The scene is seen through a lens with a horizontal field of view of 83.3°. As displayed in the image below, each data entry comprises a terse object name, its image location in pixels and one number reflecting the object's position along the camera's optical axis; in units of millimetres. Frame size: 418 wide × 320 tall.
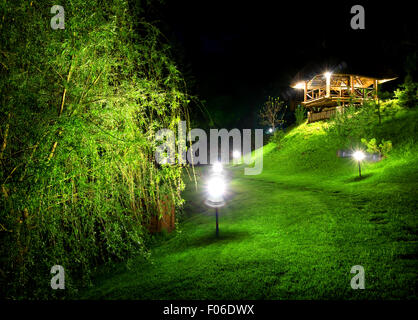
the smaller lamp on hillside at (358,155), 11617
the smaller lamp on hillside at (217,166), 14445
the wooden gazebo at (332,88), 22328
